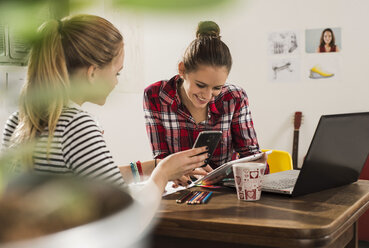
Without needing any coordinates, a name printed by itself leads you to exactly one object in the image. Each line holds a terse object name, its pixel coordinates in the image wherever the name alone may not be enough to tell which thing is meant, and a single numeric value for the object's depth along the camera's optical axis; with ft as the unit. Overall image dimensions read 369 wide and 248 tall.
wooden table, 2.79
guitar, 13.26
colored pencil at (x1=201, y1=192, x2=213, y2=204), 3.62
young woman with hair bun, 5.89
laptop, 3.54
